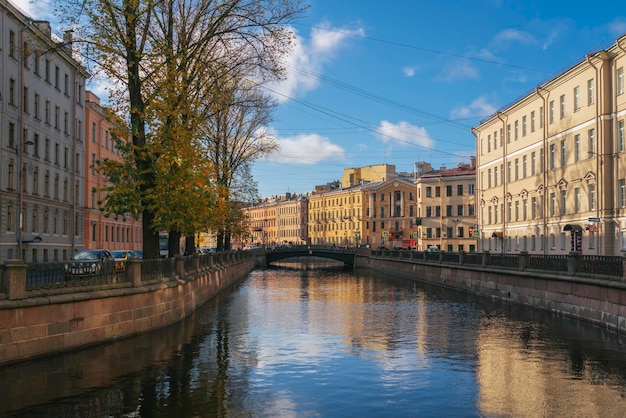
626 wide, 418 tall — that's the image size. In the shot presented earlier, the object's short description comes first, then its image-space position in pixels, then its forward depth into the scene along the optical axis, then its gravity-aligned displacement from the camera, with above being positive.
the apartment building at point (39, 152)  46.69 +7.26
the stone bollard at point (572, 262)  27.92 -0.60
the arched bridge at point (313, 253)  96.46 -0.93
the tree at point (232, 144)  47.44 +7.98
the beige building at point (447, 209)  103.06 +5.70
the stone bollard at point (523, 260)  34.37 -0.64
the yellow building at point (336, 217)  139.25 +6.38
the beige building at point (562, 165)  43.28 +6.28
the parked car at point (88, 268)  19.86 -0.68
